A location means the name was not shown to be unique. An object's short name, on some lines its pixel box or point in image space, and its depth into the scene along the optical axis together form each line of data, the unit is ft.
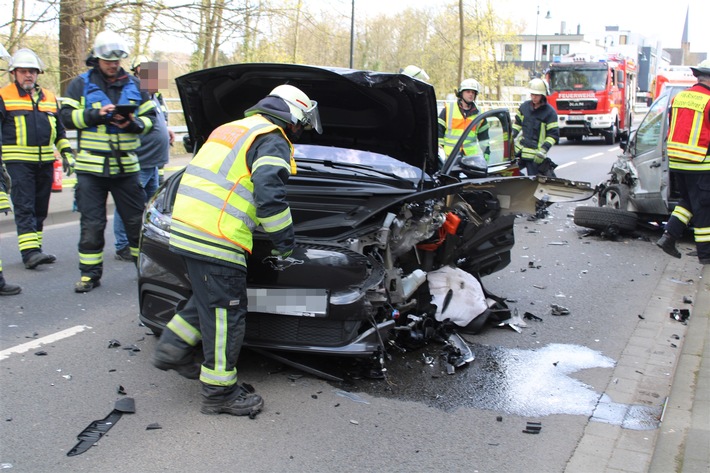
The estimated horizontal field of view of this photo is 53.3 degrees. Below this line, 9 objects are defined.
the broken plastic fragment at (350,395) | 13.16
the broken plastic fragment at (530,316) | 18.79
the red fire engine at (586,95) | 79.87
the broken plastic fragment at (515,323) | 17.84
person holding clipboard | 18.76
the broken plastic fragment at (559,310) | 19.35
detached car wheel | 28.96
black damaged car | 13.11
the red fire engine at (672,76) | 74.28
